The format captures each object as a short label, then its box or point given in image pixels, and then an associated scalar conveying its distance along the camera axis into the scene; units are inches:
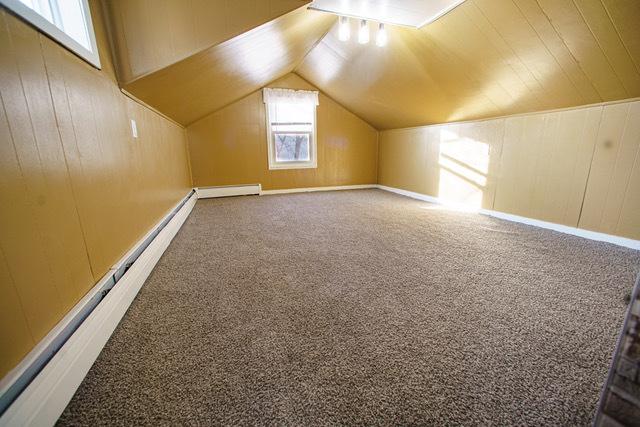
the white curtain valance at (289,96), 181.9
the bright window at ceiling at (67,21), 36.3
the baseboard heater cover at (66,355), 26.2
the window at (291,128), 186.7
